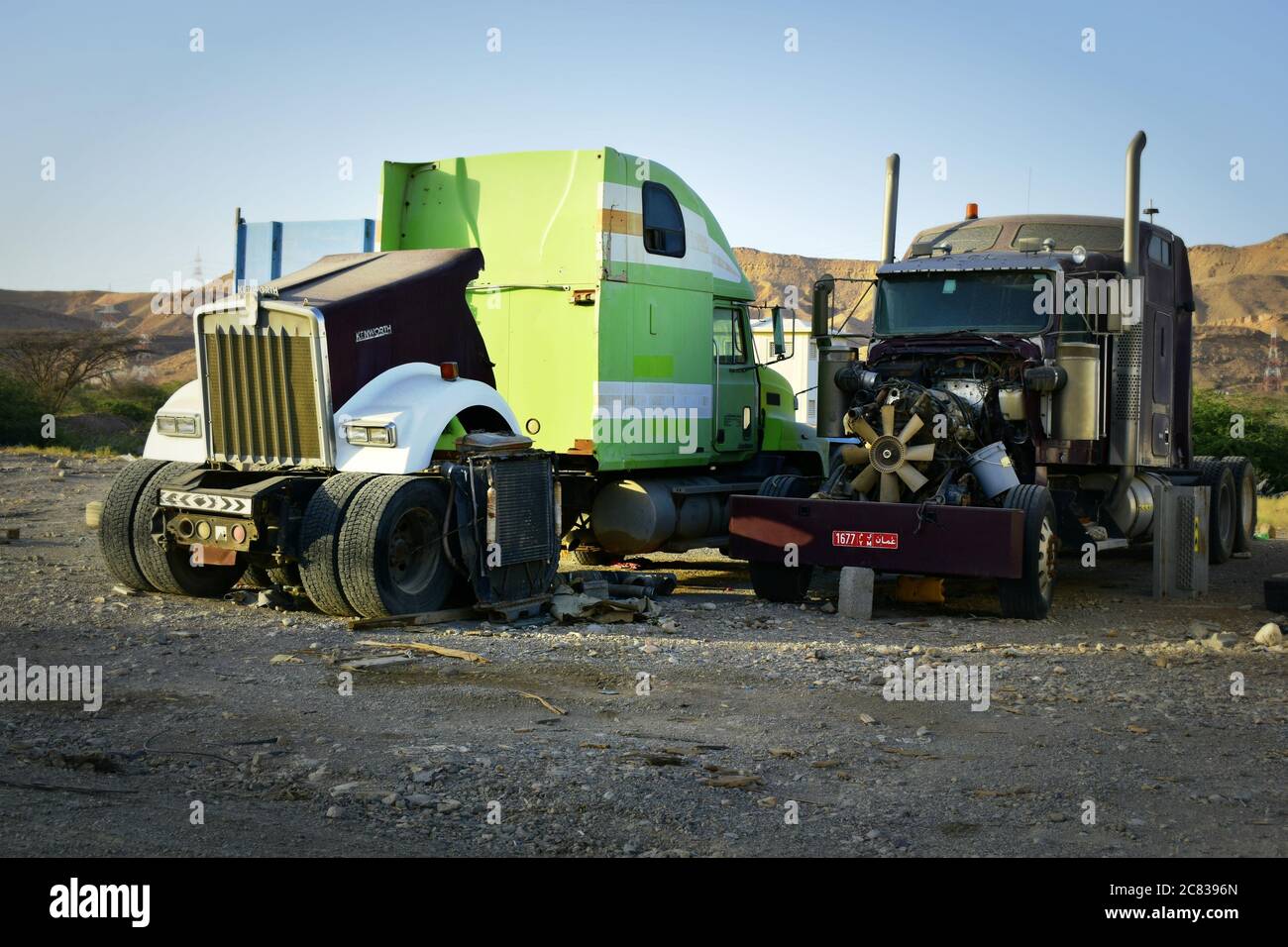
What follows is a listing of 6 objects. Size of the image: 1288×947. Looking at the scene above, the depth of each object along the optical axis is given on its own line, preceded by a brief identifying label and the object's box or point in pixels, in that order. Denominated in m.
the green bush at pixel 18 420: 36.25
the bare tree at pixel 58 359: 48.28
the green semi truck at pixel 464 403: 10.54
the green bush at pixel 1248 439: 28.84
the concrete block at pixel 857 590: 11.40
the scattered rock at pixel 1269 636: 10.35
